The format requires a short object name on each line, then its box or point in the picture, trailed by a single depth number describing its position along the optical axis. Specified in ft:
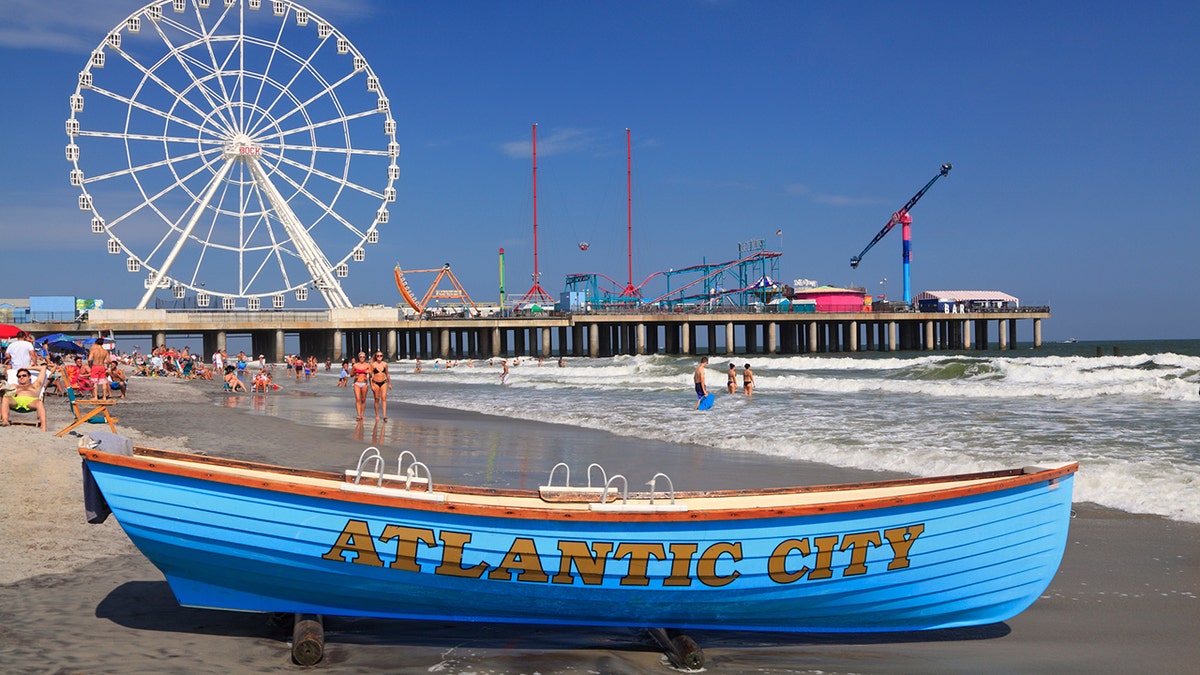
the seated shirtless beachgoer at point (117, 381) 66.49
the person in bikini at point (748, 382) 74.77
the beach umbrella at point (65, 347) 94.38
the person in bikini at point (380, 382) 57.88
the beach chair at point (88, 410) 45.73
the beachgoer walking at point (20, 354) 45.01
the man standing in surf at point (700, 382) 64.08
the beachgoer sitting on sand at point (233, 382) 90.33
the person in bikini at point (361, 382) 58.84
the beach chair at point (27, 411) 39.50
